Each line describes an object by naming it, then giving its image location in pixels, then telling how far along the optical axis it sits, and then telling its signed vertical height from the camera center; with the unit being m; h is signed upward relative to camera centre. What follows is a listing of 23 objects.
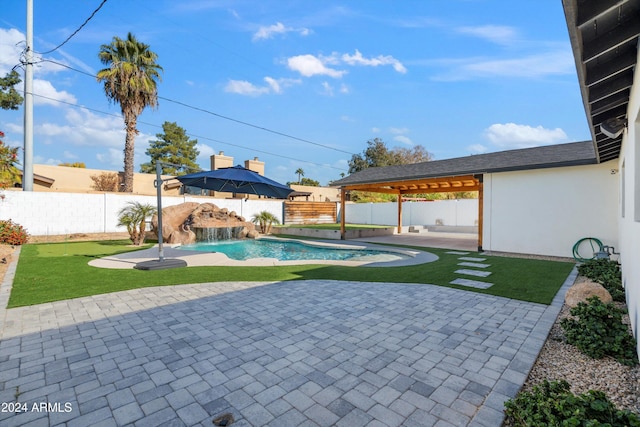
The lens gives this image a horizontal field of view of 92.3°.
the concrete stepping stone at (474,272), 7.28 -1.38
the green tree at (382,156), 43.75 +8.64
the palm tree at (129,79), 16.58 +7.30
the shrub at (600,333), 3.19 -1.30
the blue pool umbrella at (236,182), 9.07 +1.03
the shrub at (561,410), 1.88 -1.28
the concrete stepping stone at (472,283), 6.19 -1.41
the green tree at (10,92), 14.41 +5.71
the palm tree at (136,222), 12.39 -0.35
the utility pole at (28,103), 14.35 +5.19
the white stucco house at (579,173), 2.90 +1.45
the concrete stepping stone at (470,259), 9.26 -1.33
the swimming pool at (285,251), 11.21 -1.50
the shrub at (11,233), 11.60 -0.81
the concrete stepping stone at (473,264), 8.27 -1.35
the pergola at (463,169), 9.71 +1.76
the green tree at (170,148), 36.72 +8.04
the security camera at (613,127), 4.80 +1.41
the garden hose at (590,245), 8.92 -0.90
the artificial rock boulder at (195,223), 13.59 -0.41
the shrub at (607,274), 5.17 -1.19
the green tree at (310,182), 53.00 +5.72
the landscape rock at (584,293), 4.63 -1.19
